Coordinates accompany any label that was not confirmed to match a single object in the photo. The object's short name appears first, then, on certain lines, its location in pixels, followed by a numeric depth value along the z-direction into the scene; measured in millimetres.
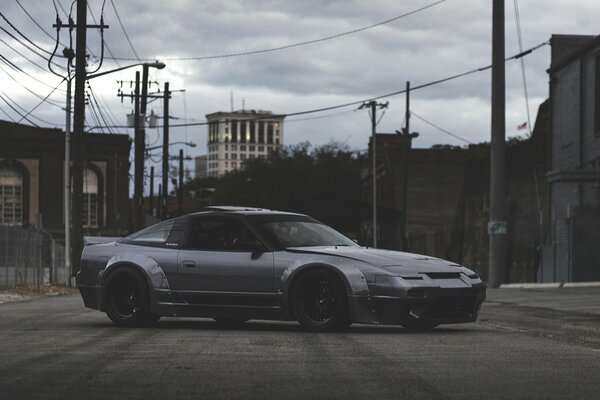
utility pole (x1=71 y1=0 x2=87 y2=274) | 33719
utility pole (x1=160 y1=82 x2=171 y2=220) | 60000
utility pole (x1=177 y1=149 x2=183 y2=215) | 77138
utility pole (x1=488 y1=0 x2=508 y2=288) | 31828
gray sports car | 11695
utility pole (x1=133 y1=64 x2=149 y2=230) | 50656
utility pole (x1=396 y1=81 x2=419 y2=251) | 63156
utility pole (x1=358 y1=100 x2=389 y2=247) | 65000
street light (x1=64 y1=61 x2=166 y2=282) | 33688
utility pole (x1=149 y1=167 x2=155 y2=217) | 83819
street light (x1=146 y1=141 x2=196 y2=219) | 59906
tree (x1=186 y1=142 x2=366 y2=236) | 116750
